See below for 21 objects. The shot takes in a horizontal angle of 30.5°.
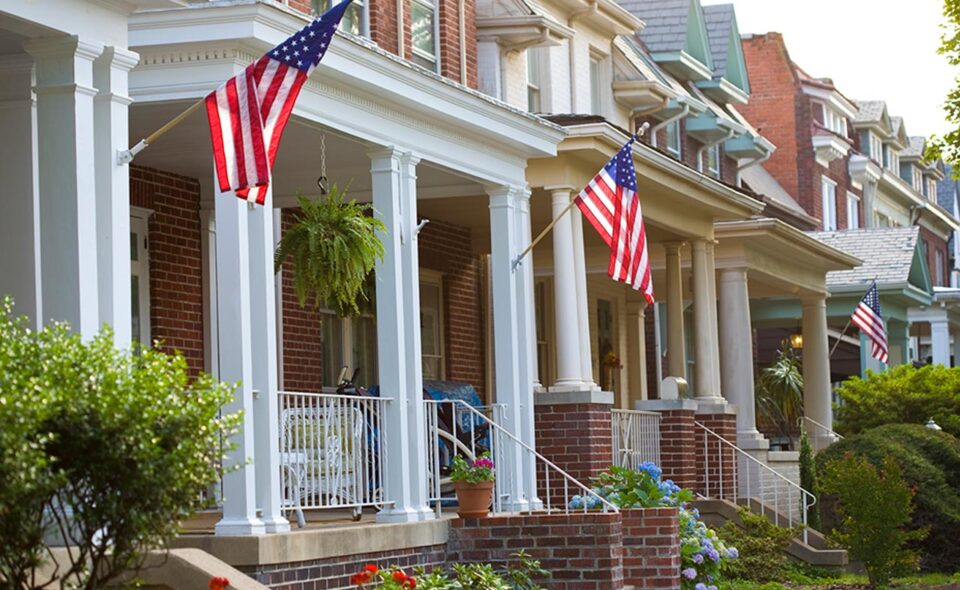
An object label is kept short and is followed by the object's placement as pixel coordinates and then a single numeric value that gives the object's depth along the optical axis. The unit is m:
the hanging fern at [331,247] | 13.36
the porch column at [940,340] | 39.56
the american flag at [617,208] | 16.33
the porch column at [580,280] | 18.30
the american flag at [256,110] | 10.84
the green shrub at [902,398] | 28.42
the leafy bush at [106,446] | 7.70
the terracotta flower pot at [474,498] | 14.65
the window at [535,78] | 22.03
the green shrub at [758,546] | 19.75
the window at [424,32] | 19.11
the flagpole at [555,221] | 16.36
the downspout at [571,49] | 23.01
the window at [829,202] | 41.36
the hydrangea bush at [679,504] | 16.16
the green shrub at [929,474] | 23.03
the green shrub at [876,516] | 18.95
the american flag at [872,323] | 28.77
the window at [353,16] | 17.56
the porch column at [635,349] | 27.36
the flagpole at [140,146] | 10.64
